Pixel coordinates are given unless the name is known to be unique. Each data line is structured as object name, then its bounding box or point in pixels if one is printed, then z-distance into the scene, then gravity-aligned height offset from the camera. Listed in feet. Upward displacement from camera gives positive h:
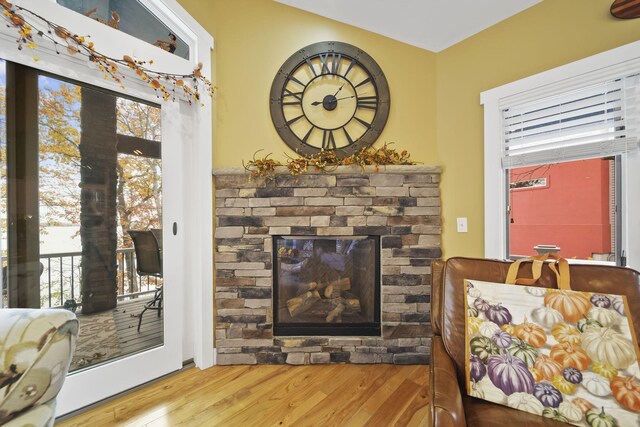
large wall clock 6.45 +3.04
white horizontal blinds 4.41 +1.77
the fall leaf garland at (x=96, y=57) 3.84 +3.03
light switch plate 6.21 -0.30
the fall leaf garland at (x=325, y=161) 5.99 +1.32
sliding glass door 4.23 -0.13
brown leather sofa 2.73 -1.57
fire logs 6.48 -2.32
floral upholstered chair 2.06 -1.30
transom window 4.69 +4.09
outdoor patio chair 5.53 -0.98
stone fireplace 6.14 -0.75
